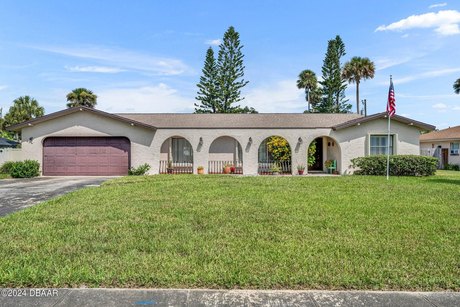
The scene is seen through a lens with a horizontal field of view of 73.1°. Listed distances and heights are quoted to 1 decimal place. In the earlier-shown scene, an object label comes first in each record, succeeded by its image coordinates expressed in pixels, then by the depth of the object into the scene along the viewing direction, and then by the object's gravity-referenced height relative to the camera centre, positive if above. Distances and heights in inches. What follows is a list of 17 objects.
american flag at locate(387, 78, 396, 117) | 605.6 +106.7
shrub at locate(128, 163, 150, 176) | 726.5 -31.9
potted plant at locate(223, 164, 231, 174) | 763.4 -31.3
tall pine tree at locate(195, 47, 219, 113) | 1588.3 +360.3
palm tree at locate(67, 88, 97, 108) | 1521.9 +293.6
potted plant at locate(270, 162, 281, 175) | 749.1 -33.1
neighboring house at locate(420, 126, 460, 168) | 1055.6 +40.1
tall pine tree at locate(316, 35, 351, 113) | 1633.9 +419.8
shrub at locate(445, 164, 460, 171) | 1008.9 -36.2
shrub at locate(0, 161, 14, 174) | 710.5 -24.1
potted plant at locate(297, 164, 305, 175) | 753.6 -29.9
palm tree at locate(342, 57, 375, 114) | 1621.6 +457.6
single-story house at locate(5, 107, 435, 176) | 738.8 +42.7
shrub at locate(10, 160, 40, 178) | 683.4 -27.6
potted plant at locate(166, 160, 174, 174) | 781.4 -29.7
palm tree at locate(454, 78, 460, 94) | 1256.2 +282.7
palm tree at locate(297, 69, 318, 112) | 1957.4 +475.6
